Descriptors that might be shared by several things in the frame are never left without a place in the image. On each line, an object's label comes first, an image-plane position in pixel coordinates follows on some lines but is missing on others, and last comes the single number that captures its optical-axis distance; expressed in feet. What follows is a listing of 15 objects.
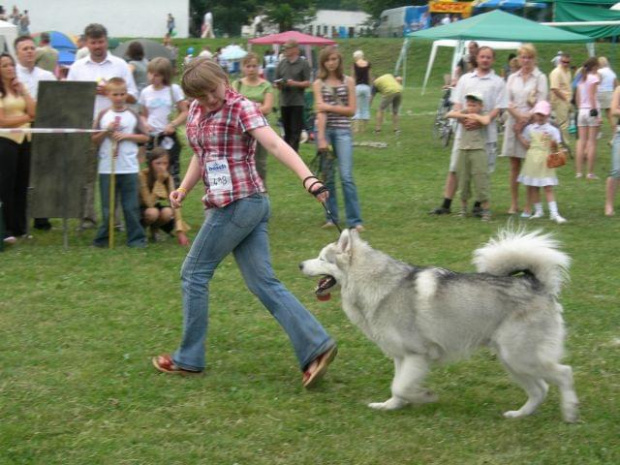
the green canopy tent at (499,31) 61.46
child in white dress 35.91
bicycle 62.85
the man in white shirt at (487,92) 35.27
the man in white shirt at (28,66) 32.01
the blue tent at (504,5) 126.35
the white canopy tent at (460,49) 68.72
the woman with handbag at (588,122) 47.32
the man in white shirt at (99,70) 30.81
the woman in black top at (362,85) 69.21
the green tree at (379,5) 214.90
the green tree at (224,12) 206.80
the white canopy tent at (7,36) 39.04
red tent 80.47
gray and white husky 15.80
